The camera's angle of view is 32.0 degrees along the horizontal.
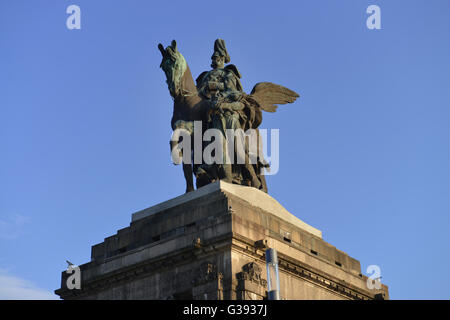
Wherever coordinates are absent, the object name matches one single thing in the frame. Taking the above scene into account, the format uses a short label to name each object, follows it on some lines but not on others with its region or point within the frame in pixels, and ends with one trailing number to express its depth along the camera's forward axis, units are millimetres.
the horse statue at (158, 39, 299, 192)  35844
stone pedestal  29797
